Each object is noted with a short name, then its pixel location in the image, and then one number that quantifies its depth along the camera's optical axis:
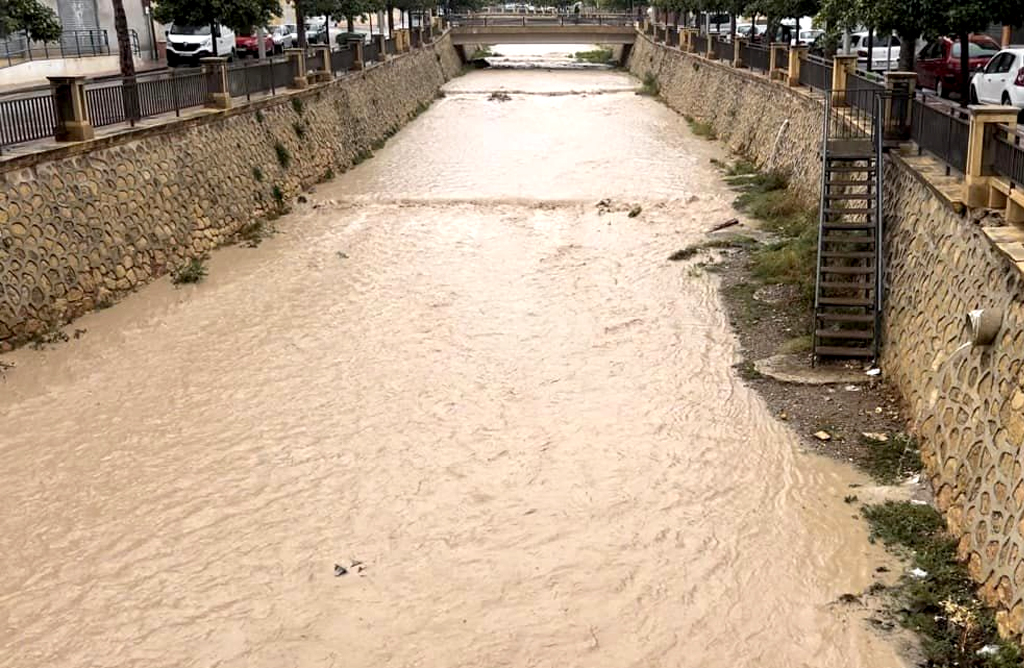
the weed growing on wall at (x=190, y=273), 17.34
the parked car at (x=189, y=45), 32.19
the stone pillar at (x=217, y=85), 20.92
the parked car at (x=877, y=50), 30.53
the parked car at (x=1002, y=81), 17.12
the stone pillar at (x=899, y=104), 14.40
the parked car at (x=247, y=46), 36.22
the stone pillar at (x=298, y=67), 26.19
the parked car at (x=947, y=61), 22.19
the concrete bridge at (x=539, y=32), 55.03
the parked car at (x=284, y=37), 40.17
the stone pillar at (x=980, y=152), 10.15
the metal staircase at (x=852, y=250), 12.97
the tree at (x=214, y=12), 23.59
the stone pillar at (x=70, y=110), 15.45
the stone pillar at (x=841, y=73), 19.05
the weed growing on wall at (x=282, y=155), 23.45
